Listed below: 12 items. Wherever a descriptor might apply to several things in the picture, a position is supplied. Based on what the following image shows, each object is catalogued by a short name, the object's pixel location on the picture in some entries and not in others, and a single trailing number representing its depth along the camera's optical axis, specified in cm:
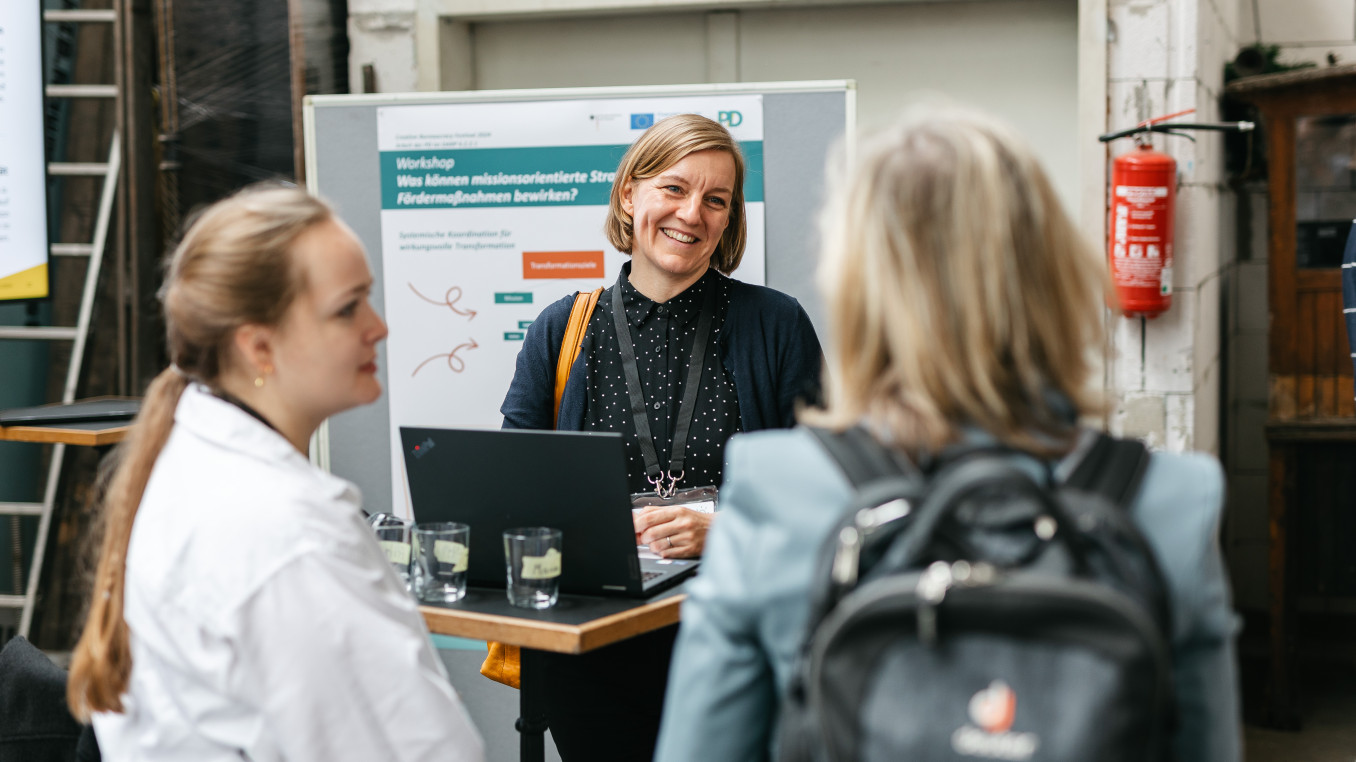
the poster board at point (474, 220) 286
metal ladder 337
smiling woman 197
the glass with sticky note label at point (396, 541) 165
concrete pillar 320
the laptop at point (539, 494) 152
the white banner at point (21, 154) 237
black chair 161
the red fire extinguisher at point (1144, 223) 307
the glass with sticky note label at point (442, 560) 162
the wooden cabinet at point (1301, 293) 350
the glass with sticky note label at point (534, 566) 156
